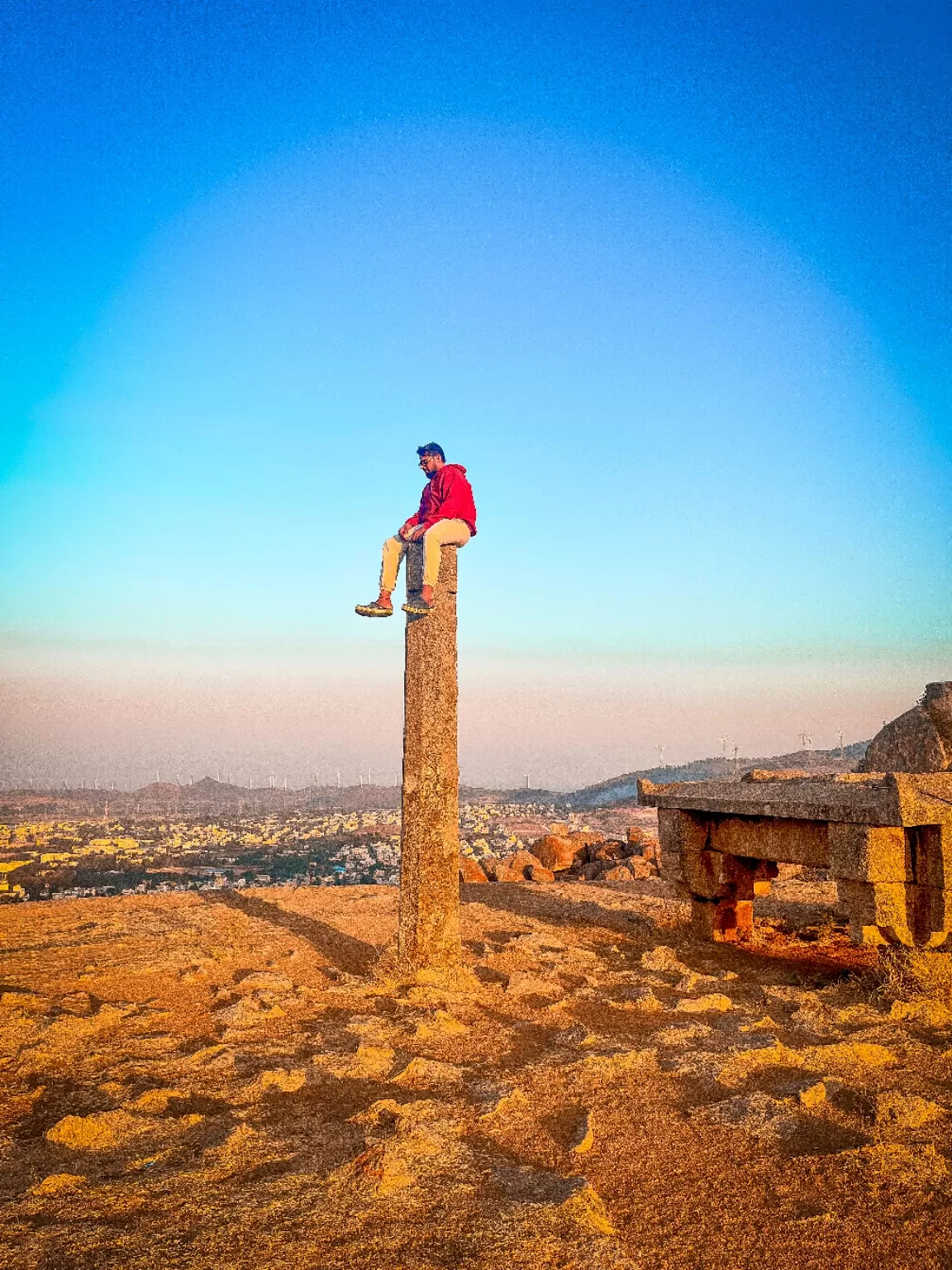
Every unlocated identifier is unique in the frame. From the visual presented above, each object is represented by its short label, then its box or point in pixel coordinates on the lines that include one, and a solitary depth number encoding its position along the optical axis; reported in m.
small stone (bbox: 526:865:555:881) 11.83
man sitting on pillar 6.53
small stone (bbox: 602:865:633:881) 11.52
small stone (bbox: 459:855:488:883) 11.92
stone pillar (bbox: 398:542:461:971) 6.29
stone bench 5.62
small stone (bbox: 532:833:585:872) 12.91
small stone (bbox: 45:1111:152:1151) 3.37
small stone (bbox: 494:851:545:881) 12.02
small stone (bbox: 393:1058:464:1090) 4.12
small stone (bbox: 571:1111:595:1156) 3.32
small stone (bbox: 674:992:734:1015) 5.37
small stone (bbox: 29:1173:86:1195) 2.93
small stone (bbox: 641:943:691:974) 6.55
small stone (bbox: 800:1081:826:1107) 3.73
